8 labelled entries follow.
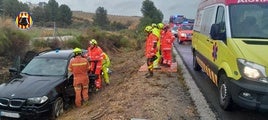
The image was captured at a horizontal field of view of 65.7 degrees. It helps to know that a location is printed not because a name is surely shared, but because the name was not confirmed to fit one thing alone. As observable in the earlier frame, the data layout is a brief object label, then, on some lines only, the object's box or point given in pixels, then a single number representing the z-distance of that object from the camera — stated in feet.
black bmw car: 16.12
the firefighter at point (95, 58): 21.67
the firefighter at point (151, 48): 20.85
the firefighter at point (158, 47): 21.01
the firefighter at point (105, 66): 22.39
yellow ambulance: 11.79
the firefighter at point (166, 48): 23.94
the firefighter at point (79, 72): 18.37
